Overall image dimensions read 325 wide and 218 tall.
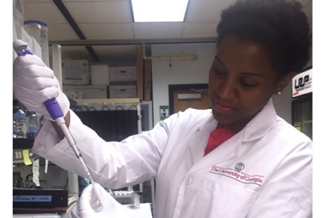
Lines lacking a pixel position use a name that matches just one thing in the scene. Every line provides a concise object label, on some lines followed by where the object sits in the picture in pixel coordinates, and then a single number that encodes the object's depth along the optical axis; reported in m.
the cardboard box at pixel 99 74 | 4.65
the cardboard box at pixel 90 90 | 4.59
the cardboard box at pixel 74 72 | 4.54
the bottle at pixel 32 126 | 1.25
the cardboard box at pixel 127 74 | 4.65
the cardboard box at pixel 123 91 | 4.56
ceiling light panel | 3.06
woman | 0.75
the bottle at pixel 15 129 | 1.11
